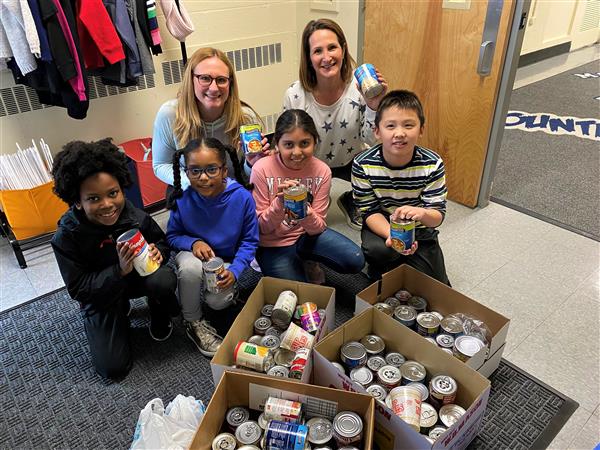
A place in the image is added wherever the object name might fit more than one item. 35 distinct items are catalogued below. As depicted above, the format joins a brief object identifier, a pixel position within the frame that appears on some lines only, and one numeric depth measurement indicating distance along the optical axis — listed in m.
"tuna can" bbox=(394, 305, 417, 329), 1.49
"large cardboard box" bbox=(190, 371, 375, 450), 1.11
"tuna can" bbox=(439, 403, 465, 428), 1.20
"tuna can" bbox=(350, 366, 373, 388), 1.29
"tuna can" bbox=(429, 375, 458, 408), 1.21
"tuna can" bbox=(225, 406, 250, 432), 1.19
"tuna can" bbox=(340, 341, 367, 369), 1.33
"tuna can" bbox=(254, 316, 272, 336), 1.50
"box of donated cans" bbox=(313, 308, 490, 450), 1.13
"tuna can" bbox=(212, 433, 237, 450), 1.12
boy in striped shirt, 1.58
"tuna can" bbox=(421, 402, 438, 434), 1.19
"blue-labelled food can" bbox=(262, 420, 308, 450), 1.07
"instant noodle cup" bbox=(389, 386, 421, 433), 1.15
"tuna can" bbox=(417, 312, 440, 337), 1.46
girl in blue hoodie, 1.58
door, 2.15
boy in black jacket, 1.35
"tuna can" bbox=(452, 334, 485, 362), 1.34
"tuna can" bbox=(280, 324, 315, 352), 1.37
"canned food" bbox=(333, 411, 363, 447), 1.10
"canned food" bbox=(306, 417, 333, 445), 1.11
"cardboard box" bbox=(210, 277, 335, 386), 1.36
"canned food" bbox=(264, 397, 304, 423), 1.14
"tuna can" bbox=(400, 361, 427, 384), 1.29
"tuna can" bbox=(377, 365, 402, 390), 1.28
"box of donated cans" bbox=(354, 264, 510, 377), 1.37
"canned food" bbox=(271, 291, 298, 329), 1.49
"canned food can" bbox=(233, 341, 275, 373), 1.32
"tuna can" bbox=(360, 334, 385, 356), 1.38
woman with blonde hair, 1.79
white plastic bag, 1.22
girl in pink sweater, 1.68
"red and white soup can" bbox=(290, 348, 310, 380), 1.27
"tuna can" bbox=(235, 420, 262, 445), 1.13
